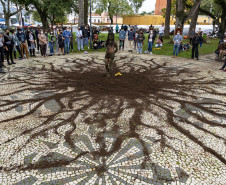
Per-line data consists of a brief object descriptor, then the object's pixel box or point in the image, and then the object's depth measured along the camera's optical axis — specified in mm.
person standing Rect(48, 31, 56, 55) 13422
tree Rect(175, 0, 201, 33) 18484
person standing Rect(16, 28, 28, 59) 11839
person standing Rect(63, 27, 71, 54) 13797
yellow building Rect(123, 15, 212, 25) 54594
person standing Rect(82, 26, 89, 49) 16306
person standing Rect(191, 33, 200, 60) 12609
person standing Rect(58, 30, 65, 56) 13415
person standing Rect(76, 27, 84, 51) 15223
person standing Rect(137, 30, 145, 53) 14286
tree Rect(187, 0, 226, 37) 21328
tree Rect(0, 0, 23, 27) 28219
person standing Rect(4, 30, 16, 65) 10472
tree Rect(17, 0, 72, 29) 22486
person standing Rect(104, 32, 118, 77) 8375
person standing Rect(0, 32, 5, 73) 9677
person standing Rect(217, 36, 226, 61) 11181
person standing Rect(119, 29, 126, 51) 15546
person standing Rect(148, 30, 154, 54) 14637
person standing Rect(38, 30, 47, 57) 12773
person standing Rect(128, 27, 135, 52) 15390
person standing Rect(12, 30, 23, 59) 11538
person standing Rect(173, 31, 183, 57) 13391
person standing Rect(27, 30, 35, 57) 13002
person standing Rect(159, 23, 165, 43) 23547
